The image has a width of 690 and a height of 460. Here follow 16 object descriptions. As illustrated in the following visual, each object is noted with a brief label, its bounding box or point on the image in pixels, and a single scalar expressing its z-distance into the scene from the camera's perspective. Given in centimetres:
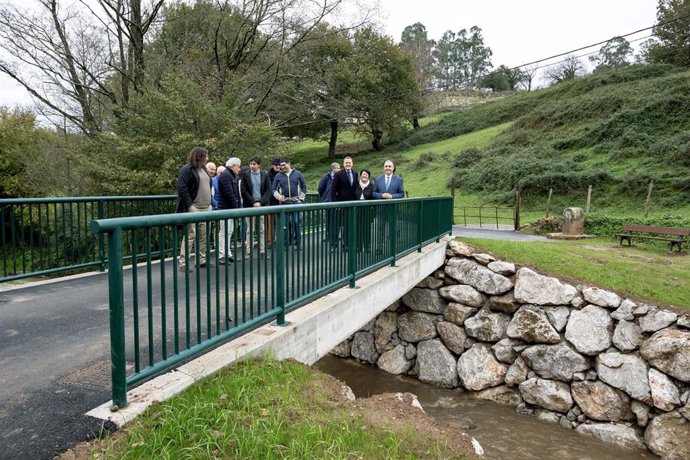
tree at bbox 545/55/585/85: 5858
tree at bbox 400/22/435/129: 5219
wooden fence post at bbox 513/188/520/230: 1864
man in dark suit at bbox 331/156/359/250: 829
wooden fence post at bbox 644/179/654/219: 1817
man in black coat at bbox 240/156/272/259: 786
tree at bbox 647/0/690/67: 3813
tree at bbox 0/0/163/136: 1567
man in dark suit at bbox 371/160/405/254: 880
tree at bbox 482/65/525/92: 7094
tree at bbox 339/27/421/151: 3841
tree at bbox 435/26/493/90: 8550
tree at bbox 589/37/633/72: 6494
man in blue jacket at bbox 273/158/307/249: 836
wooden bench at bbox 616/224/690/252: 1302
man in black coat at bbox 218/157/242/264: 694
